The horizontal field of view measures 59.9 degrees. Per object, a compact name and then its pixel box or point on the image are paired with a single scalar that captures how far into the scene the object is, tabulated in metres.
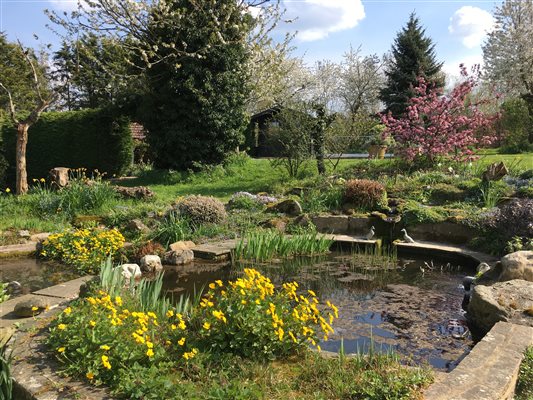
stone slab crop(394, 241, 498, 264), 7.02
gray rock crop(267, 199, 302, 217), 9.57
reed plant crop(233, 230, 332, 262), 7.04
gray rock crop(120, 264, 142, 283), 5.18
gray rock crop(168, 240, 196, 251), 7.15
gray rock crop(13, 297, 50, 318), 3.99
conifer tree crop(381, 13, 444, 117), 28.16
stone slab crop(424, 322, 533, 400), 2.71
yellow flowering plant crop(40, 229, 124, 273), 6.41
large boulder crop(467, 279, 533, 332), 4.23
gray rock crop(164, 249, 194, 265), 6.91
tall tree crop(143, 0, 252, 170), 14.73
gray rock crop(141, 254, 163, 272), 6.52
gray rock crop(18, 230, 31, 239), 8.22
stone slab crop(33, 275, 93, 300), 4.55
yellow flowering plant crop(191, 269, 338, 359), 3.20
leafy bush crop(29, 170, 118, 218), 9.84
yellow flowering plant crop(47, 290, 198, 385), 2.88
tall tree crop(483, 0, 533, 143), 28.06
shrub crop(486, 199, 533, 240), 6.95
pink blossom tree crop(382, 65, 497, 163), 11.88
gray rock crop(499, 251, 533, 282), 5.27
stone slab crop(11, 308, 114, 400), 2.69
